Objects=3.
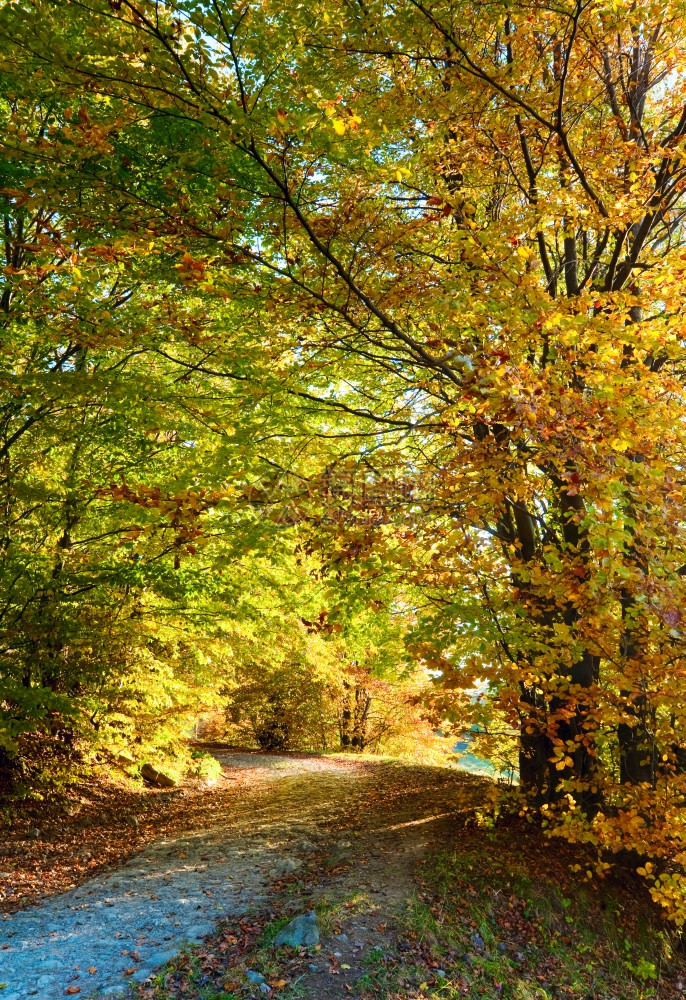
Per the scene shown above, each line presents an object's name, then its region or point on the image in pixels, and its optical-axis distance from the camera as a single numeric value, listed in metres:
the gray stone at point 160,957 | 4.87
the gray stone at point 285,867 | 6.91
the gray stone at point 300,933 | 4.96
